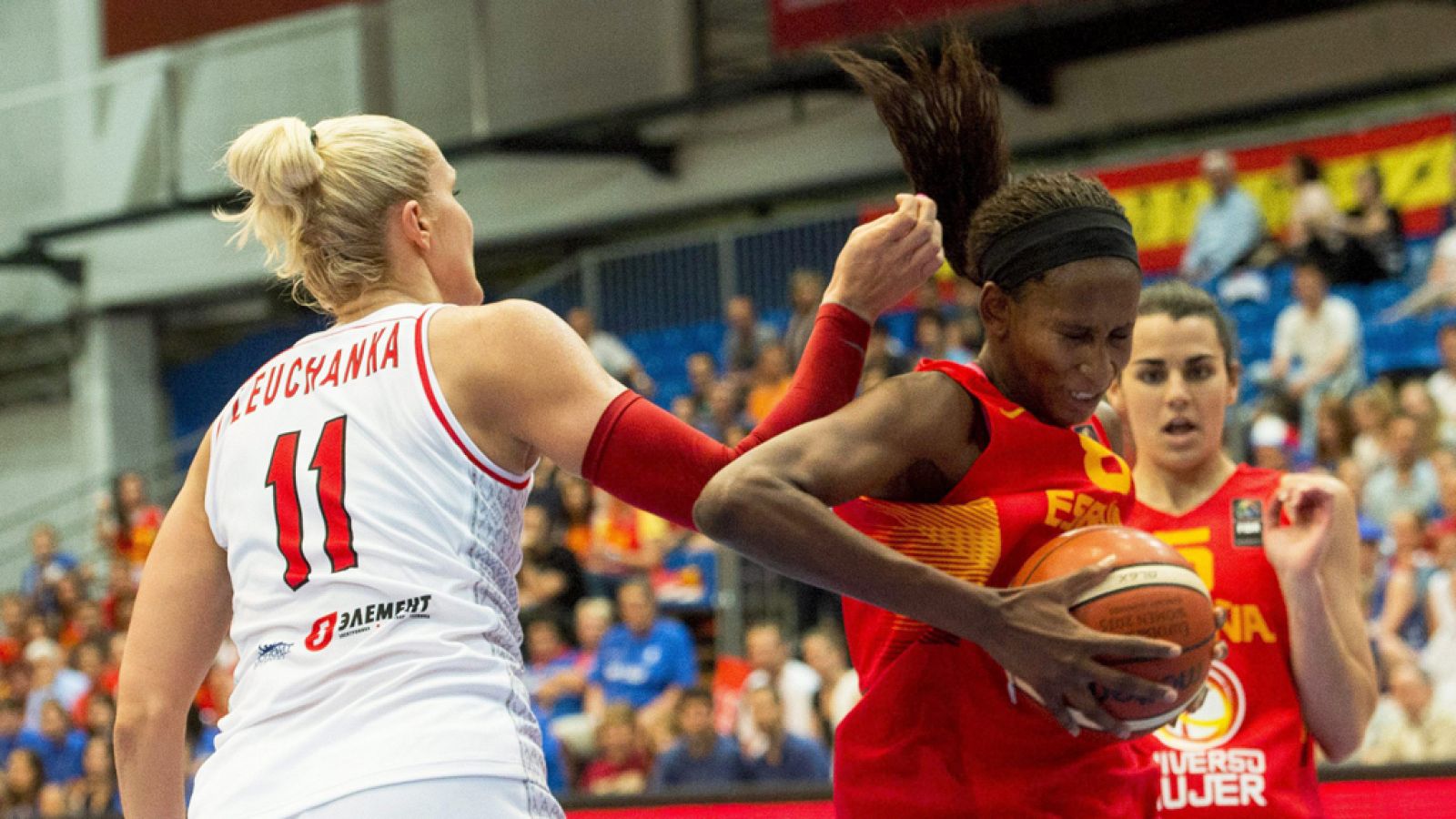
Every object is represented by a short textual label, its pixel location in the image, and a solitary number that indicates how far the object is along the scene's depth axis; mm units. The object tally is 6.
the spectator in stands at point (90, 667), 12219
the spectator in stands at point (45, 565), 15273
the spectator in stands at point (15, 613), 14664
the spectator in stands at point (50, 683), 12602
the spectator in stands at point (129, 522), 14883
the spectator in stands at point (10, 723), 12250
